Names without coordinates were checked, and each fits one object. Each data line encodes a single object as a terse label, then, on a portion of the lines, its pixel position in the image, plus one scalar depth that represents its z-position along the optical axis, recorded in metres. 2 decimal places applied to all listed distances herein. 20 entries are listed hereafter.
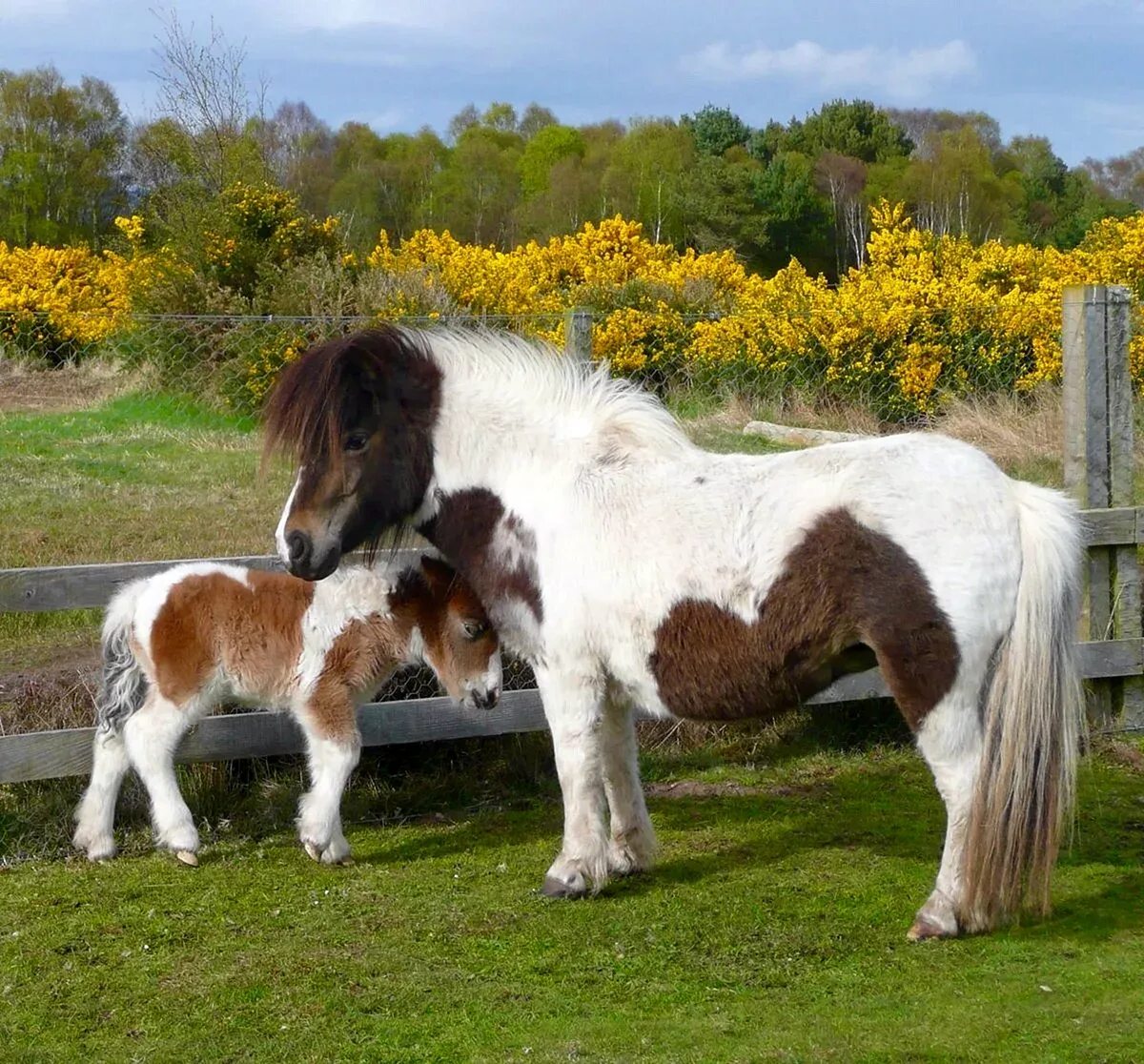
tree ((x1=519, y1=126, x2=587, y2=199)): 55.78
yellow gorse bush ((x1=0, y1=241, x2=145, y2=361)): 22.27
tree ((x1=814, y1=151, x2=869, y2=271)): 49.69
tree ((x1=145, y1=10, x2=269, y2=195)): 21.81
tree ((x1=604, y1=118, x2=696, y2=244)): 47.56
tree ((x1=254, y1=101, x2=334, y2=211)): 41.20
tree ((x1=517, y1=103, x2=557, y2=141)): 71.56
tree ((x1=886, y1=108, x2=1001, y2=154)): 67.88
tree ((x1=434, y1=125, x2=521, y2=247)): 51.84
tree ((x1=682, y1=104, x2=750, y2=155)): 56.38
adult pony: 4.15
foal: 5.32
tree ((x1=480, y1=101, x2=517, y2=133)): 71.75
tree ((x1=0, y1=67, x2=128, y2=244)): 48.28
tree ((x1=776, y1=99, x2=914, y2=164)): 57.75
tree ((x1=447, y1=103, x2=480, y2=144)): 71.62
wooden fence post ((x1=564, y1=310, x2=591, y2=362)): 6.68
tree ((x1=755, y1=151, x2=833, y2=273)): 47.62
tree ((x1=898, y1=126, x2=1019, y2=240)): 46.75
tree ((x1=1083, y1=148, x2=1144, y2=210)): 70.75
